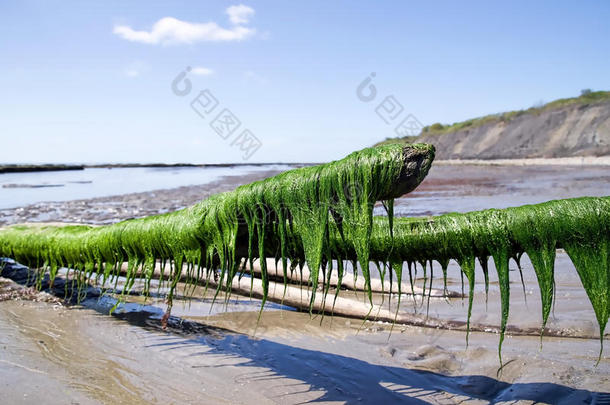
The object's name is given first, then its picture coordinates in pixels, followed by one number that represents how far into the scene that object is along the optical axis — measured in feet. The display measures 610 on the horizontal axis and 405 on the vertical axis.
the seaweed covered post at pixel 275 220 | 8.80
